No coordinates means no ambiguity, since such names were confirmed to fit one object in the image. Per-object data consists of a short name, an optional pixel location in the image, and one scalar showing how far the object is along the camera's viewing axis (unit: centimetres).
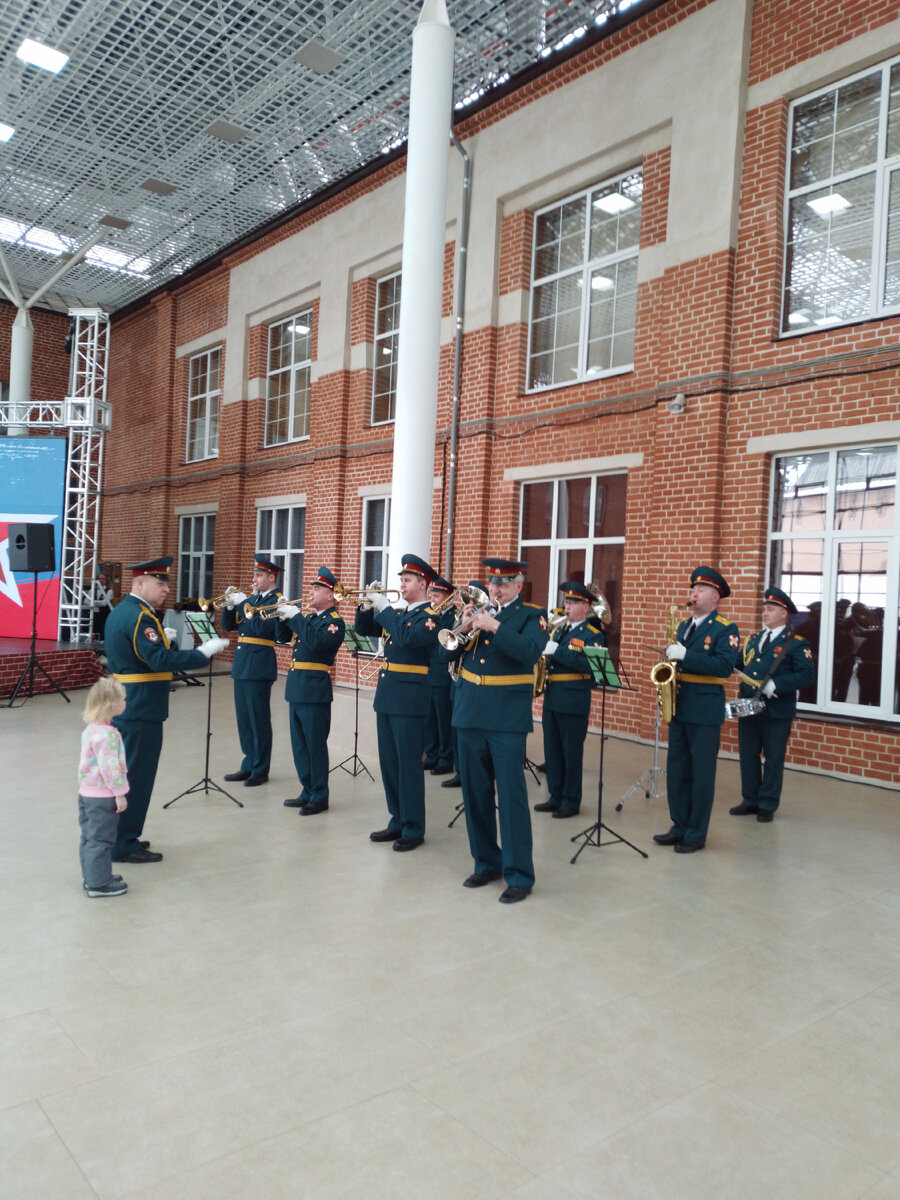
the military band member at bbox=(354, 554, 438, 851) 569
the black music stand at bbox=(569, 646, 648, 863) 600
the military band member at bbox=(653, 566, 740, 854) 586
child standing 458
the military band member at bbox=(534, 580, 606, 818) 678
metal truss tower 1440
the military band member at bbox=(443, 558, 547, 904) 484
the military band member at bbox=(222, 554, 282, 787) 736
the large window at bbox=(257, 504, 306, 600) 1642
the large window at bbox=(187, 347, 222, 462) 1898
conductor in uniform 525
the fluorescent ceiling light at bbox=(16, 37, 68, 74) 1107
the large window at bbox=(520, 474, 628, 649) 1066
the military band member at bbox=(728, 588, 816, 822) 694
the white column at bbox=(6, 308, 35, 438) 1959
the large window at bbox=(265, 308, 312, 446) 1648
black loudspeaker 1165
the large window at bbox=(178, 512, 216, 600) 1895
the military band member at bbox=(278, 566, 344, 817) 657
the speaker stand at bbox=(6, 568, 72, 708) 1167
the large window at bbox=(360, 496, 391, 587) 1445
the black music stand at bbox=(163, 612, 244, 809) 680
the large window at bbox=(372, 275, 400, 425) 1452
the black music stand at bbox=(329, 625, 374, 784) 746
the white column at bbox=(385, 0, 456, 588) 948
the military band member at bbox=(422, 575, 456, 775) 812
